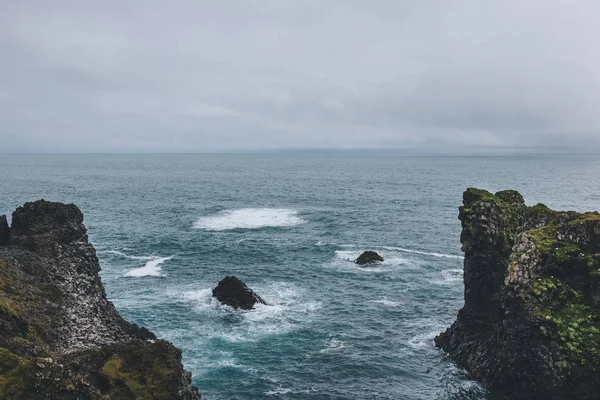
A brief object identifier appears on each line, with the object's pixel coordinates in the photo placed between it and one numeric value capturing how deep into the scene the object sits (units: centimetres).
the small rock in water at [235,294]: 5800
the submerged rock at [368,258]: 7650
